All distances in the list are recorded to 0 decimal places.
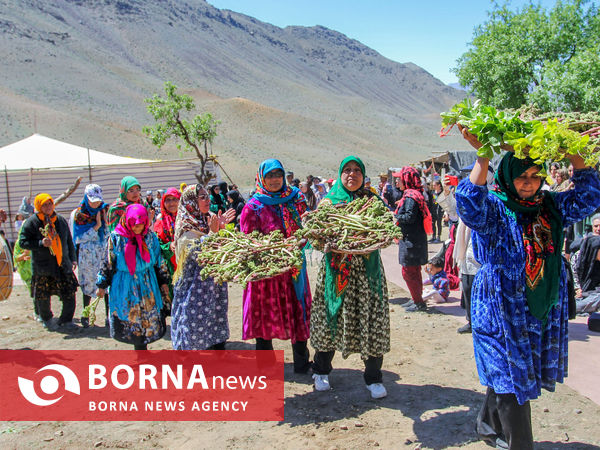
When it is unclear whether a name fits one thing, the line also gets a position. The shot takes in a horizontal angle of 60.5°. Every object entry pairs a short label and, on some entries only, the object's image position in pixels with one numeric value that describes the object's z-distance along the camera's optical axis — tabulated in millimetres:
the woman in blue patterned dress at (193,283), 4969
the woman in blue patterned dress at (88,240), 7391
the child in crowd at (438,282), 7336
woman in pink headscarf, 5133
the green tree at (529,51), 18469
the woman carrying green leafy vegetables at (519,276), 2906
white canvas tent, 15805
